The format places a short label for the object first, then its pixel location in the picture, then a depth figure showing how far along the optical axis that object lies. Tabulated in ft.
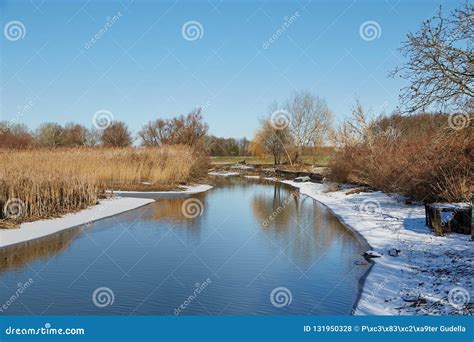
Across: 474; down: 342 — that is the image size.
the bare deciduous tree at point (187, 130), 120.26
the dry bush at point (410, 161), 37.29
